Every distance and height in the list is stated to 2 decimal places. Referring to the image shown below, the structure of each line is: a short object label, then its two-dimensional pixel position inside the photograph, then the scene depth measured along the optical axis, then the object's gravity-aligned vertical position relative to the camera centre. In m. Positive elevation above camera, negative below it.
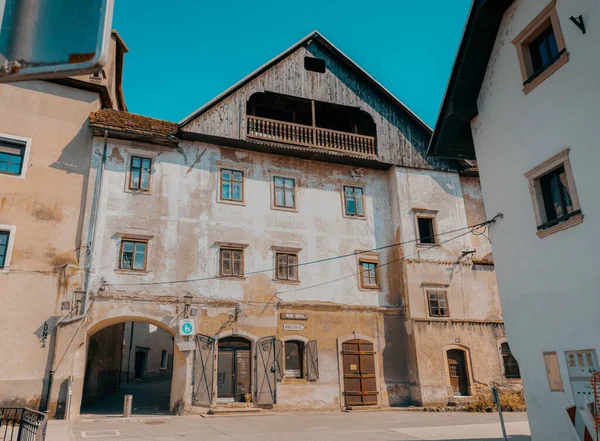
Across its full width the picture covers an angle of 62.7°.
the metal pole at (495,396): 10.49 -0.39
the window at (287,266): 21.17 +4.78
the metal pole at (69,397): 16.15 -0.25
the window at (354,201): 23.22 +8.12
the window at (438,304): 22.16 +3.20
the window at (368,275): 22.28 +4.58
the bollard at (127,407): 17.09 -0.65
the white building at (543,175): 9.65 +4.23
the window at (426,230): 23.40 +6.77
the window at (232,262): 20.34 +4.84
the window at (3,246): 17.20 +4.86
